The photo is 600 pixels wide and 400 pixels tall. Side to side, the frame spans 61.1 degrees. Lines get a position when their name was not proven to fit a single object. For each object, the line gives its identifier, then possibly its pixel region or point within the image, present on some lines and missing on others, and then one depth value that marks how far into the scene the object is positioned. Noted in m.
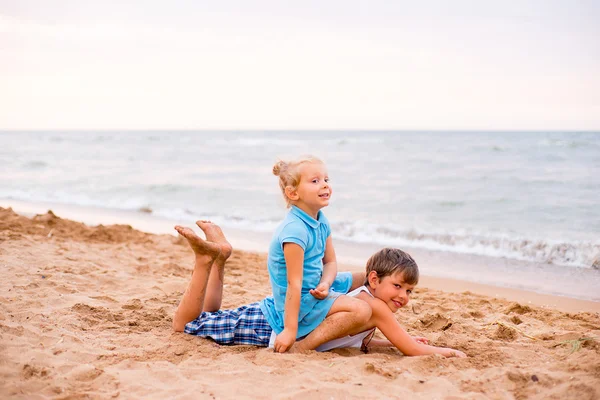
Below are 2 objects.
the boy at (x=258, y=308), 3.22
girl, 3.08
